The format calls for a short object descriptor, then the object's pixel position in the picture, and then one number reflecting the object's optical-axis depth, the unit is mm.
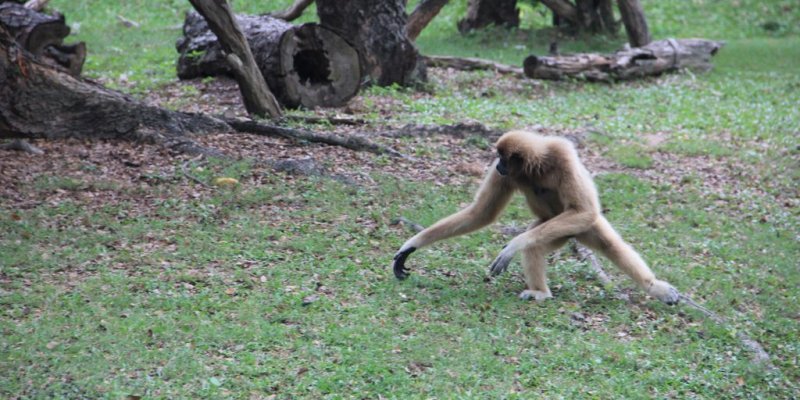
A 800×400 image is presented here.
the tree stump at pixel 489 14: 25734
